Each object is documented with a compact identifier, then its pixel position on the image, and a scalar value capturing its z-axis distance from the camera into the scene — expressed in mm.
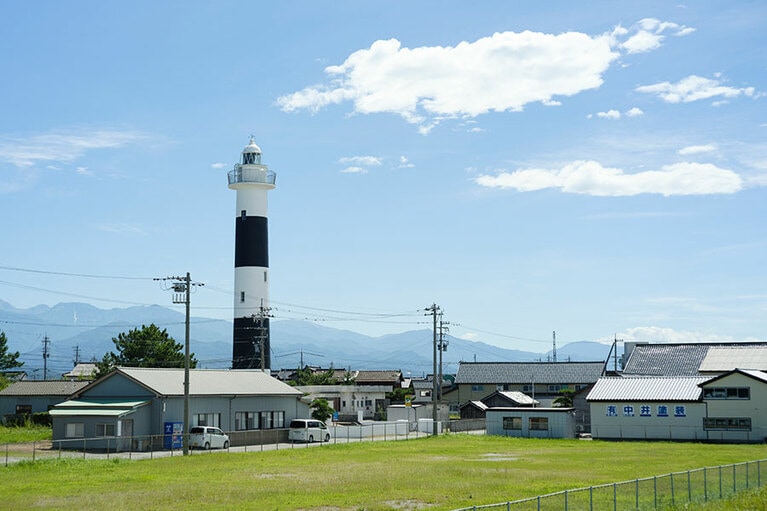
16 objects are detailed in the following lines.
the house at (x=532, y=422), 62531
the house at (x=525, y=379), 104000
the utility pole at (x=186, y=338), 46438
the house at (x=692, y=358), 71500
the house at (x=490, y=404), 82750
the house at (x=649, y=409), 58469
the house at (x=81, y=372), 91938
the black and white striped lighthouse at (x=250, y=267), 78000
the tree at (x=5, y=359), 106000
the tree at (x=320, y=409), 71375
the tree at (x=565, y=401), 77438
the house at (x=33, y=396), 71438
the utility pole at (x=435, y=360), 63625
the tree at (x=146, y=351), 81562
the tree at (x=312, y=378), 103969
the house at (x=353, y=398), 88312
